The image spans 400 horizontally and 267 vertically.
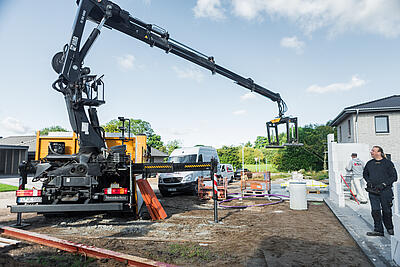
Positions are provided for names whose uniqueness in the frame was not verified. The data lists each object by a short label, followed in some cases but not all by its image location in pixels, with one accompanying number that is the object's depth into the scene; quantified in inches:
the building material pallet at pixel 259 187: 484.9
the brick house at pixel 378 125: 740.0
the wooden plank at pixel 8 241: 211.9
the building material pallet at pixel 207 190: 476.4
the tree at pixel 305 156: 1369.3
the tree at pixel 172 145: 2582.7
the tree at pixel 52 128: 3651.6
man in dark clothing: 213.0
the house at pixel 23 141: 1316.4
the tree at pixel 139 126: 2456.8
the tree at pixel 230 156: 1895.9
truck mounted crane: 255.9
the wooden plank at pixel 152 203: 315.0
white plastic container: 370.6
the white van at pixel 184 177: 509.7
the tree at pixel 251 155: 2632.9
